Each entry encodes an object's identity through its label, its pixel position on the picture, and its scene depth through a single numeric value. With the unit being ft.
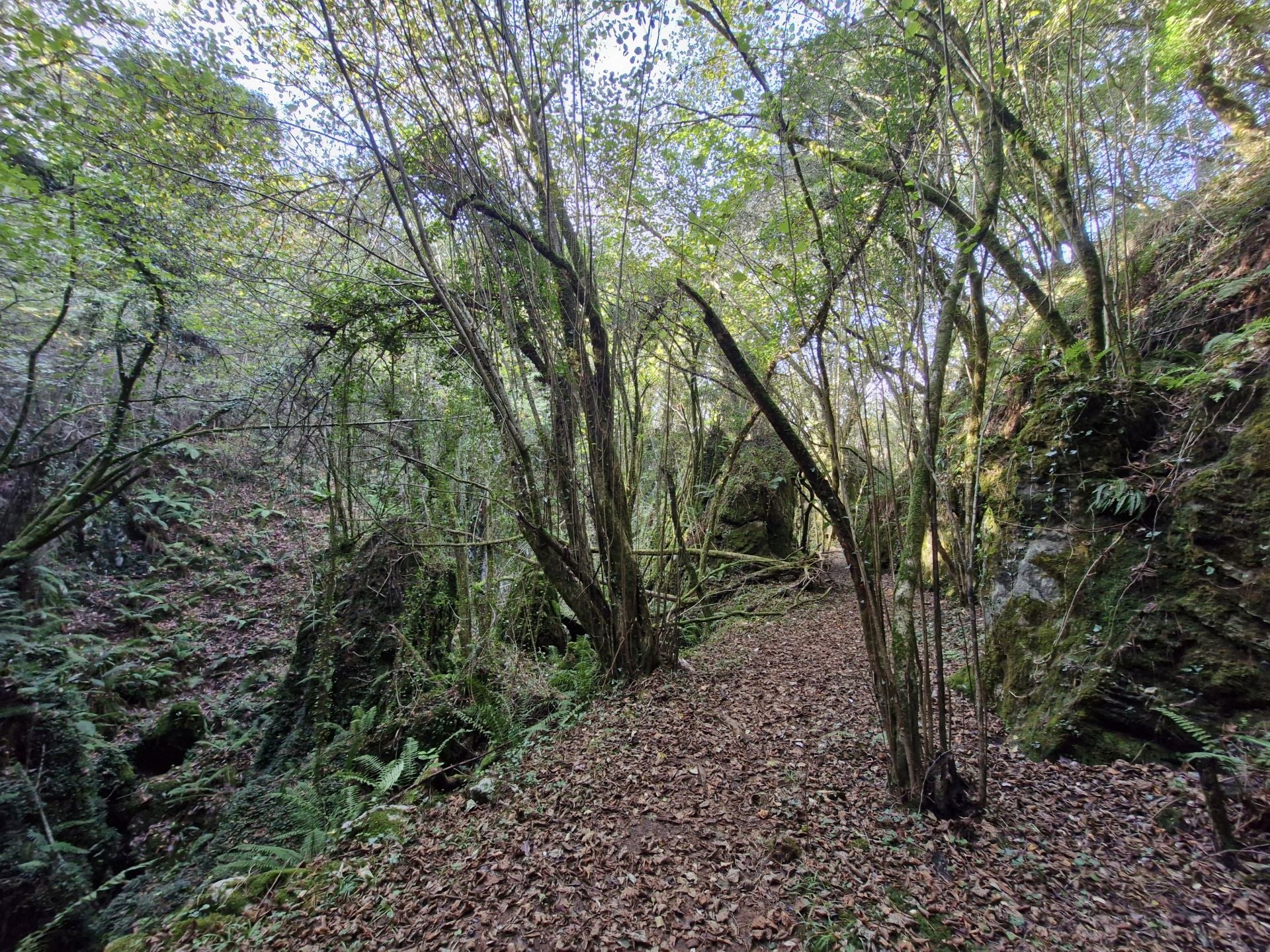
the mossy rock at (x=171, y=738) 20.74
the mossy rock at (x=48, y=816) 13.99
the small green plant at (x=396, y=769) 11.93
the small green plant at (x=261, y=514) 37.02
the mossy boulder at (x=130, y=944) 8.29
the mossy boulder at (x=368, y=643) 18.29
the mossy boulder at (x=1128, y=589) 8.65
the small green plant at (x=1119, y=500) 10.57
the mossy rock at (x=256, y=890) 8.65
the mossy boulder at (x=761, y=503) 30.32
